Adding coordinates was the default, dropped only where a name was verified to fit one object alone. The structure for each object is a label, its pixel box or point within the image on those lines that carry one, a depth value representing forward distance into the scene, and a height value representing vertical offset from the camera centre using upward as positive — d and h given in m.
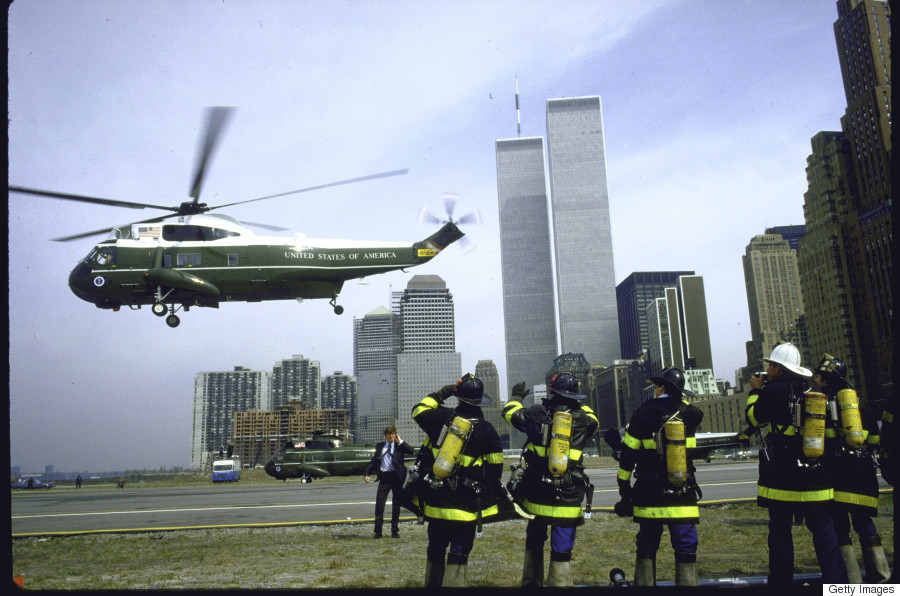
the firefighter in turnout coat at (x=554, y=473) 6.20 -1.07
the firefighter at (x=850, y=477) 6.57 -1.32
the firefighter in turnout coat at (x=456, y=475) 5.95 -0.99
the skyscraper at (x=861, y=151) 59.39 +21.20
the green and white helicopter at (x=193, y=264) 18.61 +3.61
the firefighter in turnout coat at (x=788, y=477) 5.93 -1.19
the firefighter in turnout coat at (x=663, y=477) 5.99 -1.11
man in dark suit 11.02 -1.61
